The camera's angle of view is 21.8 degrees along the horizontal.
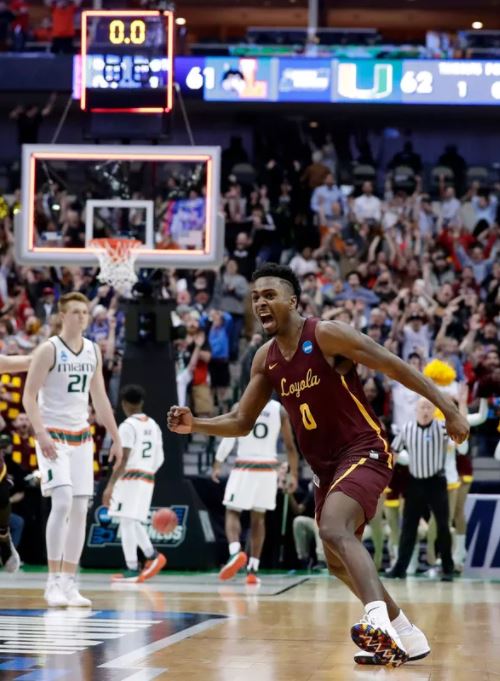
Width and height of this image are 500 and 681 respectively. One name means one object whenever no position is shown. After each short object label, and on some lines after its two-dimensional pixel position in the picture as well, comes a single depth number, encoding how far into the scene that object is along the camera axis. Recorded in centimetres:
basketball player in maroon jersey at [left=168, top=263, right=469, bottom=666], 661
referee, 1405
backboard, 1483
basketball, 1493
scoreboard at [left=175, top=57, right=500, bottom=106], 2506
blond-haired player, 995
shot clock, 1519
